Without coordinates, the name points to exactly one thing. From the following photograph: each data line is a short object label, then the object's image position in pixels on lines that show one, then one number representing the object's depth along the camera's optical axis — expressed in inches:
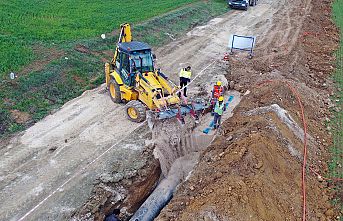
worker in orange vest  612.1
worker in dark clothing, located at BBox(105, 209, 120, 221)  435.2
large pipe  429.4
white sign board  925.2
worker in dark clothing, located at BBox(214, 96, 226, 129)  560.4
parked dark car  1326.3
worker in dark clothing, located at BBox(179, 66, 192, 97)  661.9
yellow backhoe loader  574.2
